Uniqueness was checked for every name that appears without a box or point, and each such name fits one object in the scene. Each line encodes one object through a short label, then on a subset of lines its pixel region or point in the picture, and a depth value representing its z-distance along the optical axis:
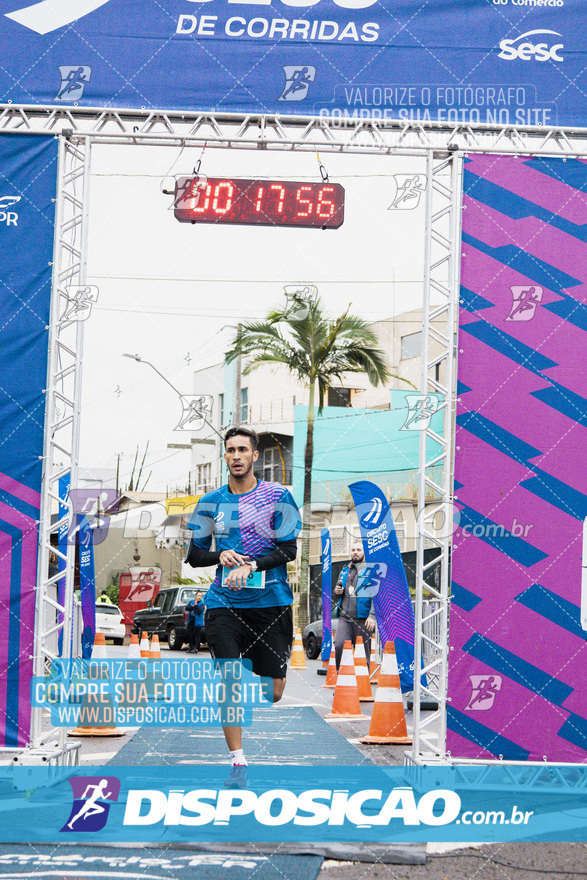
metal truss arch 6.40
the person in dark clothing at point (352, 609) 11.84
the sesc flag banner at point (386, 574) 9.74
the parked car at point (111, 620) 21.70
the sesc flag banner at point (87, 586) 10.26
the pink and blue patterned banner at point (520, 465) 6.34
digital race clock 6.64
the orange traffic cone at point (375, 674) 13.94
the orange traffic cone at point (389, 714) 8.29
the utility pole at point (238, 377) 21.35
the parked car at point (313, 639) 18.67
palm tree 21.48
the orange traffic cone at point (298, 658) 15.86
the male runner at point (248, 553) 5.85
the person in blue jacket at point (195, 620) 18.62
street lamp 11.06
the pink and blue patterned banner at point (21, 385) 6.36
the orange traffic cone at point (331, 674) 12.92
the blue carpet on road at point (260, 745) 7.23
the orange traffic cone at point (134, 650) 11.14
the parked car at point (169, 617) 21.21
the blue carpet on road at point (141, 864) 4.13
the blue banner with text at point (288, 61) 6.73
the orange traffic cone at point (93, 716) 8.65
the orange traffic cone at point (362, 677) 11.49
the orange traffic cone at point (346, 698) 10.01
